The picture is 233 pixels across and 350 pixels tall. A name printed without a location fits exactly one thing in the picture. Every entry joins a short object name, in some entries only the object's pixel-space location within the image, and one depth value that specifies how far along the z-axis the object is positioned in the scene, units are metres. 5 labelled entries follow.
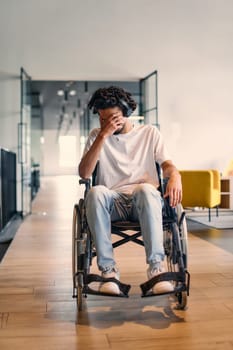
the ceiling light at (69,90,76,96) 14.26
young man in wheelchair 2.14
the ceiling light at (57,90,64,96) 14.58
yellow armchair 5.74
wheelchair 2.10
